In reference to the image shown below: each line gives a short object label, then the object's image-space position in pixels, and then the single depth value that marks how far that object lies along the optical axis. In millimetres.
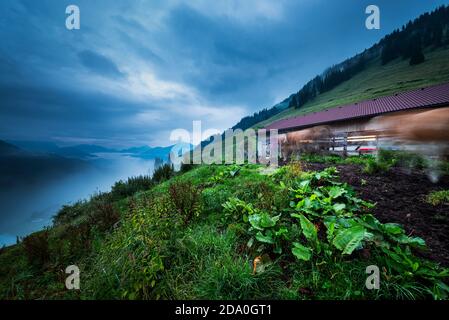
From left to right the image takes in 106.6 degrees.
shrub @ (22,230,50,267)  2822
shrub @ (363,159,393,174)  5715
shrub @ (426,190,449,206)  3498
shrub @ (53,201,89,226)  6888
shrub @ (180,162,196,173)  10855
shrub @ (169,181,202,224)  3375
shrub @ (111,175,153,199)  8406
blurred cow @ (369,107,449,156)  5281
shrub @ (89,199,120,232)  3555
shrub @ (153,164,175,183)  10181
